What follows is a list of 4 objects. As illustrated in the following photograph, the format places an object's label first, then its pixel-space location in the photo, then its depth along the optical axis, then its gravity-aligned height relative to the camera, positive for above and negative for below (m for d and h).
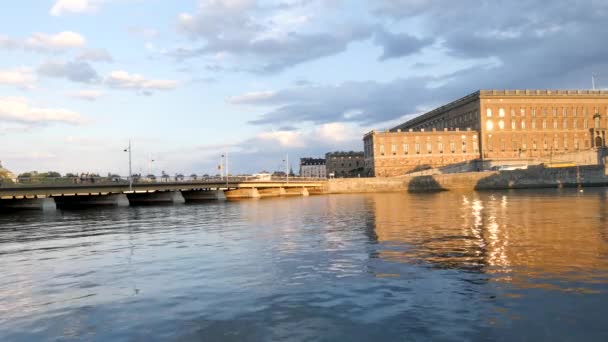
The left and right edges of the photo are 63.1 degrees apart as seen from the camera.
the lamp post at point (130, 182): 77.75 +0.01
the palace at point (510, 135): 159.62 +11.13
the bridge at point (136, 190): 69.56 -1.82
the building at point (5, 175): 117.59 +2.98
